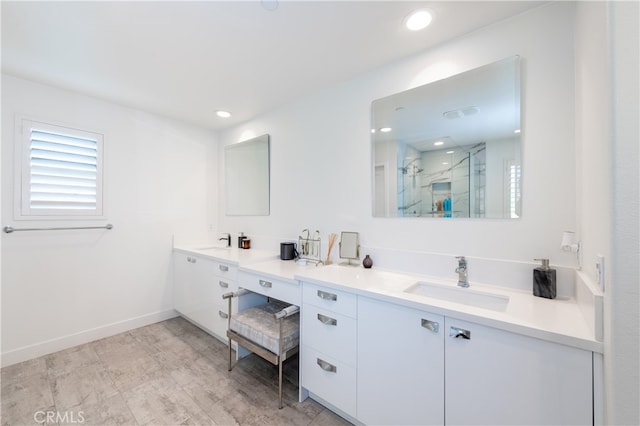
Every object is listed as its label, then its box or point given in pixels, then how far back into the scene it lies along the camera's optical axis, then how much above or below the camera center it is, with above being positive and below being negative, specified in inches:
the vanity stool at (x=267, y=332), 64.4 -32.5
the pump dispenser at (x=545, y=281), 49.8 -13.3
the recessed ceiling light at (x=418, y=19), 55.7 +45.2
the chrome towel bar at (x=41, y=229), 81.1 -5.3
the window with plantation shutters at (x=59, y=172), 85.2 +15.3
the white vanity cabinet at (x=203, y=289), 92.0 -31.2
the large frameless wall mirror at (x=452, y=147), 57.0 +17.5
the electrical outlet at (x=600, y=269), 33.7 -7.5
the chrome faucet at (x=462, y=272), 59.1 -13.7
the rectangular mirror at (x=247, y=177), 112.6 +18.2
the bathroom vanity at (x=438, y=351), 35.8 -24.2
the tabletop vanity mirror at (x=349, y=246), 79.6 -10.2
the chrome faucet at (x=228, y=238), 128.2 -12.4
